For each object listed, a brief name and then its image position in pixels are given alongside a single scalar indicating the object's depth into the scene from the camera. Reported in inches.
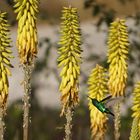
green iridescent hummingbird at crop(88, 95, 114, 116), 425.9
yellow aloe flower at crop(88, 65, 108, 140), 489.8
